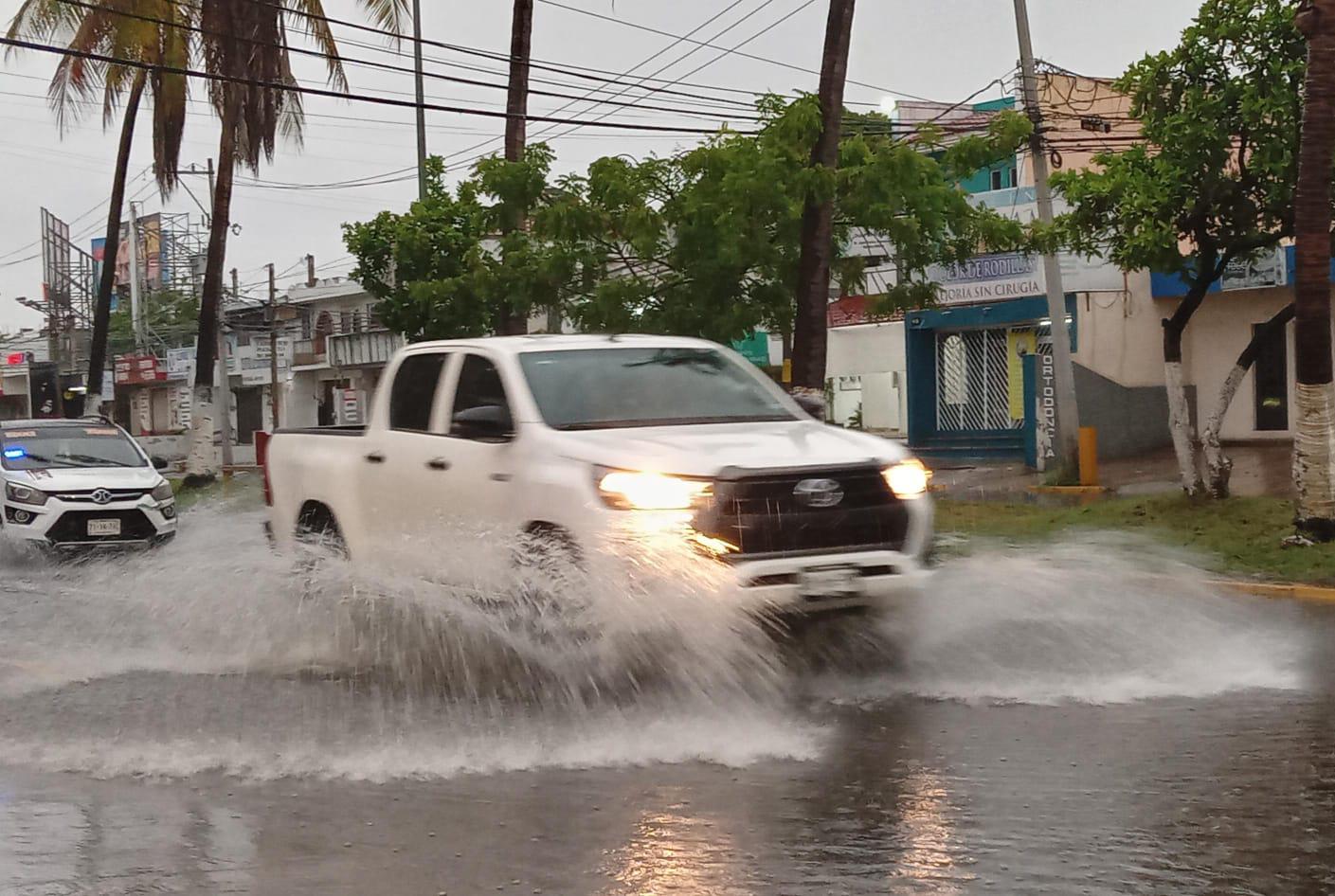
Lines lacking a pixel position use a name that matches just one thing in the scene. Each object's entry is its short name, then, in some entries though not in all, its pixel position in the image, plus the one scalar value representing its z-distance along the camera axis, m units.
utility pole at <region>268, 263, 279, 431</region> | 52.94
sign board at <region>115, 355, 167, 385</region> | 67.56
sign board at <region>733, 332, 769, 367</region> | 39.56
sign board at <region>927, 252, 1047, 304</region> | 27.50
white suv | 14.90
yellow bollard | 21.12
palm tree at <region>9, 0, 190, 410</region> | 27.08
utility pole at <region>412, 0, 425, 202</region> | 28.68
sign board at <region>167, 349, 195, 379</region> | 64.88
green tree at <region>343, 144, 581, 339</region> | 21.59
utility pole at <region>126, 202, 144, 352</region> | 67.00
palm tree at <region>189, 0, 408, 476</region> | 26.72
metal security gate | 28.89
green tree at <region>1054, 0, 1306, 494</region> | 15.22
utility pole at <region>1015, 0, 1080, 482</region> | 21.64
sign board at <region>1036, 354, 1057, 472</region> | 24.30
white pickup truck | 6.98
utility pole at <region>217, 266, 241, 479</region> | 44.53
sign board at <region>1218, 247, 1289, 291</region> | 24.84
